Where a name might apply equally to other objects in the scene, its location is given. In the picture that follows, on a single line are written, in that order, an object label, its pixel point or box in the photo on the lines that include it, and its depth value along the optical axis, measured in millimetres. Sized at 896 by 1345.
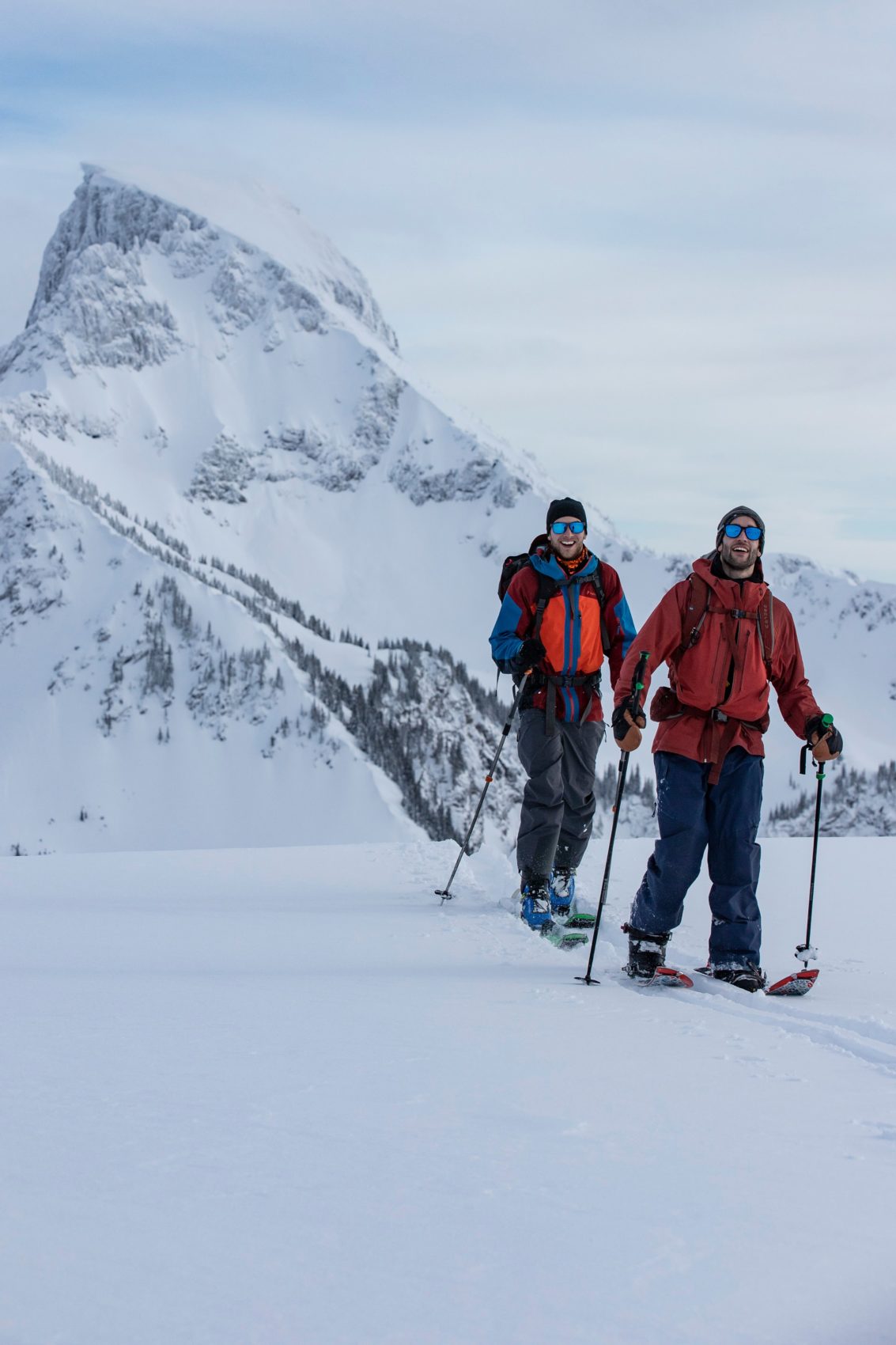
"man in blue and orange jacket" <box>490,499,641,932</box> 7758
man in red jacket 6195
